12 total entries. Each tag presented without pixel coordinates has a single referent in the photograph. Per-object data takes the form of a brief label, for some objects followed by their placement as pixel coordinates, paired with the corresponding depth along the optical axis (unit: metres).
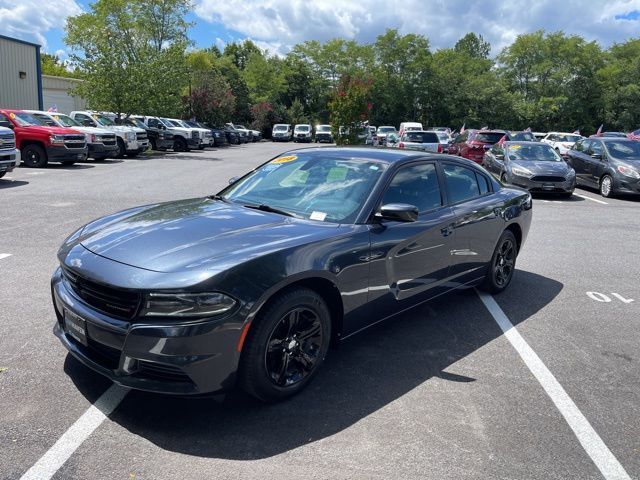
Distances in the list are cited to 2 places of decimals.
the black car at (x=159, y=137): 28.12
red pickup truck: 17.06
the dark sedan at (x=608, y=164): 14.29
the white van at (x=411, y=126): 34.91
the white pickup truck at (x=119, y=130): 22.20
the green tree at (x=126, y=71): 26.22
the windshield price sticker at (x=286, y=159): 4.85
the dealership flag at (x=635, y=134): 27.60
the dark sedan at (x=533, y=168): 13.65
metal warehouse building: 27.36
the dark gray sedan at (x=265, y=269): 2.95
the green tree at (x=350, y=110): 22.34
